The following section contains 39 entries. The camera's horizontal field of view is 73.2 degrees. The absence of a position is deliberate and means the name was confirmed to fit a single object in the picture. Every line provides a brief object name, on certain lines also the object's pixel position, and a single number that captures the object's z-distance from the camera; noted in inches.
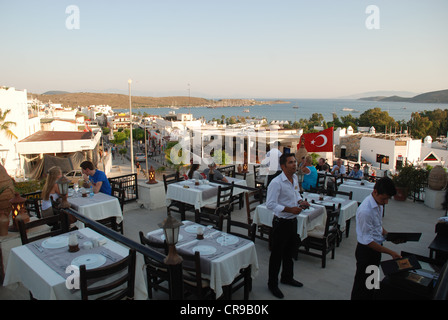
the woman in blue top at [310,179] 321.7
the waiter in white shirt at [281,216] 156.8
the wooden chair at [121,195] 247.3
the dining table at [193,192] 273.7
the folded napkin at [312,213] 210.5
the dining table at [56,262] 111.6
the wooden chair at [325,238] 194.2
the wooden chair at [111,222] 228.1
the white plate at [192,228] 170.2
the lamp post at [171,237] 96.8
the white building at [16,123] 1127.0
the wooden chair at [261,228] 220.9
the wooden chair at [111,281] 104.6
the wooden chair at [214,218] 170.7
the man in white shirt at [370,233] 126.3
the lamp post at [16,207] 192.5
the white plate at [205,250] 142.2
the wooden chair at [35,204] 223.5
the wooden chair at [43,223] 149.0
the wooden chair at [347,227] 250.1
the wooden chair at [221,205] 260.4
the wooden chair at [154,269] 136.5
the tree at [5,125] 1107.3
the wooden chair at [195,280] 126.7
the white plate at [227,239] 153.6
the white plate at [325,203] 239.3
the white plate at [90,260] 123.9
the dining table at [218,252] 135.2
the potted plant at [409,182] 356.8
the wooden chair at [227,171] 387.4
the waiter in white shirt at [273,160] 359.2
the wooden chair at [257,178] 360.4
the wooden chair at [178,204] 277.5
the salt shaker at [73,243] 137.3
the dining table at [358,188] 312.3
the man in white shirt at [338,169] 391.5
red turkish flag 415.5
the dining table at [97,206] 216.5
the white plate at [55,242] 142.1
